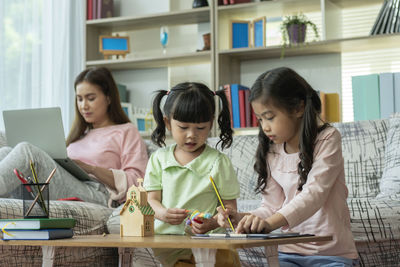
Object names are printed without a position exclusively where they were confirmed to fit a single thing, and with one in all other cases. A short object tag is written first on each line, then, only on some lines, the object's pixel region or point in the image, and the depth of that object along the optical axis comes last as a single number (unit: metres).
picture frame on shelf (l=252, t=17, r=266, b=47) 3.74
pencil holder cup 1.44
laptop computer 2.49
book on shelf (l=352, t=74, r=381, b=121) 3.42
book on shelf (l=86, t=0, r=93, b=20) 4.26
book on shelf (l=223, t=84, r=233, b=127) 3.76
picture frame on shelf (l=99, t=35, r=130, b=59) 4.16
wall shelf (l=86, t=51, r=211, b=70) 3.95
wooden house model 1.38
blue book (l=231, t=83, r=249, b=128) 3.75
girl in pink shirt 1.51
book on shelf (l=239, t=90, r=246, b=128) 3.74
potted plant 3.62
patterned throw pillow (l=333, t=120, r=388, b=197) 2.44
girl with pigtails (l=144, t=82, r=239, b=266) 1.59
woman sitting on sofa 2.46
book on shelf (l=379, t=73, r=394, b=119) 3.37
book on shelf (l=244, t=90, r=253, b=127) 3.73
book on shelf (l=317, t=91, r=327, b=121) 3.61
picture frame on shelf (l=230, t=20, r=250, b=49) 3.81
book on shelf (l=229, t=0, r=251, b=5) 3.82
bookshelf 3.67
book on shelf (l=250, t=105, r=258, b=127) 3.72
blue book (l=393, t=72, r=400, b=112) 3.37
